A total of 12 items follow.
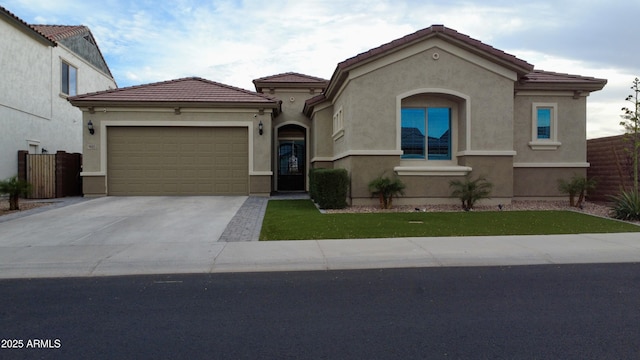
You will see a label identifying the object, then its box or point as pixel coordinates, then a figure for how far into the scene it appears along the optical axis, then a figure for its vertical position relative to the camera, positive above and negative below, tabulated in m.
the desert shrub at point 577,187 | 14.52 -0.58
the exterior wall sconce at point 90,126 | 16.91 +1.53
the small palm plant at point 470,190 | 13.59 -0.65
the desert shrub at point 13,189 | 13.33 -0.69
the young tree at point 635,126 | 12.84 +1.28
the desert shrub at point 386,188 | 13.52 -0.61
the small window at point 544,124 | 16.19 +1.64
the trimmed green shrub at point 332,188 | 13.58 -0.62
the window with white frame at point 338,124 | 15.80 +1.63
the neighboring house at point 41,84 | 18.02 +3.85
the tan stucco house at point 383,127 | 14.12 +1.47
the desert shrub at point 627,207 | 11.70 -1.00
